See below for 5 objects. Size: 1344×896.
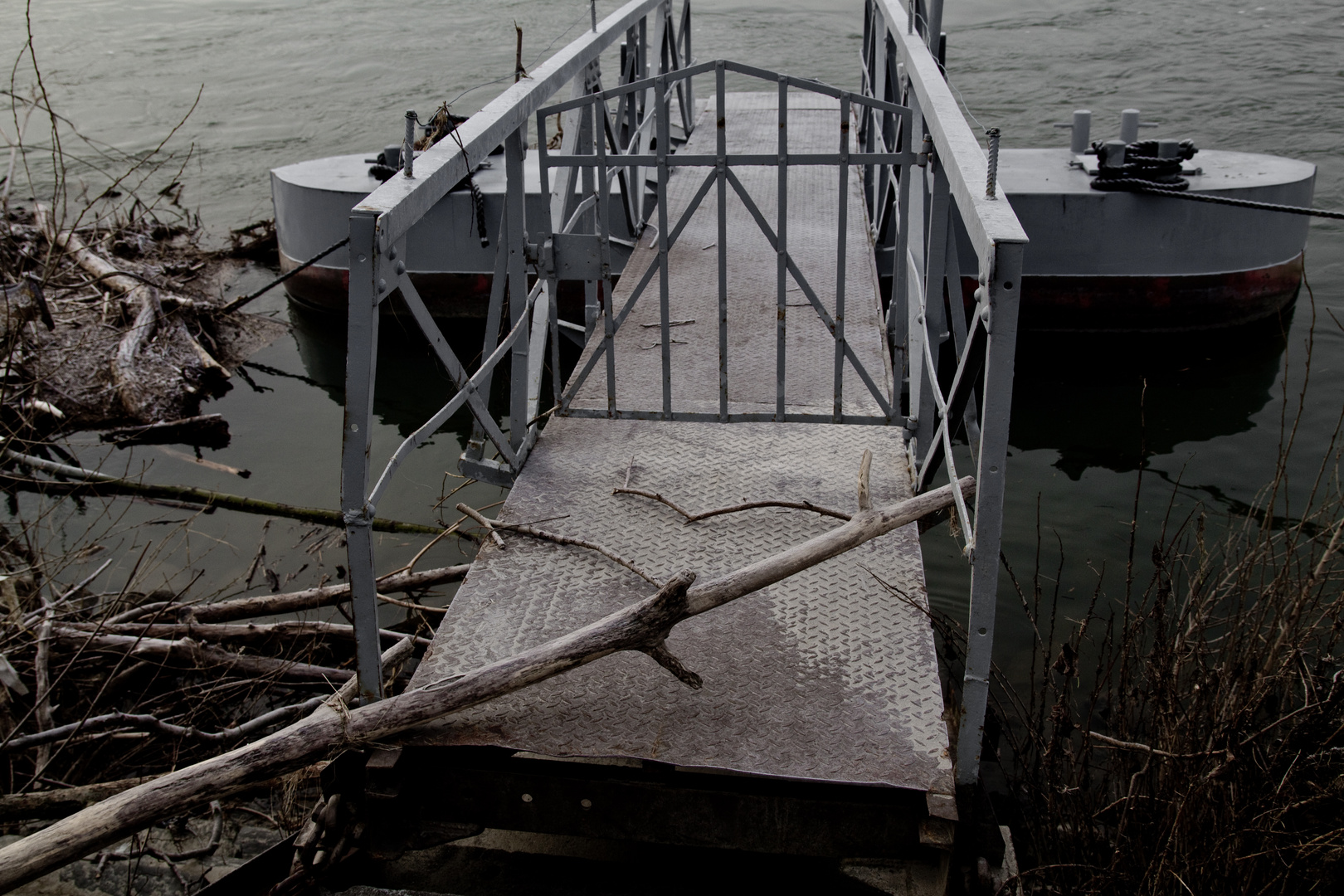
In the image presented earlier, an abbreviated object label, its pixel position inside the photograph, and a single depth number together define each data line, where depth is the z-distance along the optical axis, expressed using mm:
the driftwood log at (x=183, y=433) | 7898
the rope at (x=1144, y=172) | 7984
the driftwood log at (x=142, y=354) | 8203
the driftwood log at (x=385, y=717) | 2619
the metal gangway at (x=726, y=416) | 2898
